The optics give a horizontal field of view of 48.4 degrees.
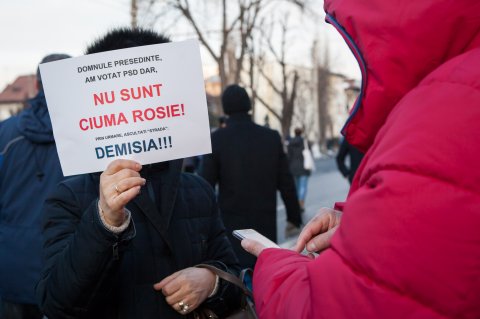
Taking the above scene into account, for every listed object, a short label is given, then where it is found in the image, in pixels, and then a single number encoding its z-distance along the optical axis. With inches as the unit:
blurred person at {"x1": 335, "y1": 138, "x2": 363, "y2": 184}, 252.2
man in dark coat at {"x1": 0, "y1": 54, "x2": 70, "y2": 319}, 116.3
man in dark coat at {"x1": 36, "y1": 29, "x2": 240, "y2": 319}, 63.9
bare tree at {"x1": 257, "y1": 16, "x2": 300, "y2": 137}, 1187.4
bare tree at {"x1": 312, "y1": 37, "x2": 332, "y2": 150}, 2034.9
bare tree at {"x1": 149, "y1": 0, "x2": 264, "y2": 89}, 799.1
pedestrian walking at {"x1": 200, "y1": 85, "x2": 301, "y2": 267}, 172.2
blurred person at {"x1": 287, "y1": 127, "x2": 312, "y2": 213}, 493.7
